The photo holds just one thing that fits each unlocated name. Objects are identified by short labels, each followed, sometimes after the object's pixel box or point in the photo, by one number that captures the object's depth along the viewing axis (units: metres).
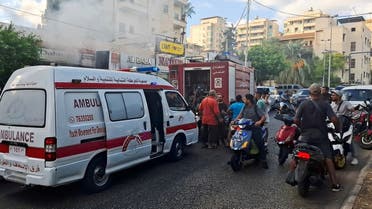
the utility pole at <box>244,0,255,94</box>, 15.17
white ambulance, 4.33
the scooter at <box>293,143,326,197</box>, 4.63
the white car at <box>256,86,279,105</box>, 22.35
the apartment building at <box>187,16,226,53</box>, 123.62
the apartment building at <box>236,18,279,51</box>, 118.94
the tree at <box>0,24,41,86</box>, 9.16
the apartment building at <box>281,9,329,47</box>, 94.12
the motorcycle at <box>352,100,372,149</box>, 8.36
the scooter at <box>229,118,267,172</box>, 6.09
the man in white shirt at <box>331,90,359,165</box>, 6.87
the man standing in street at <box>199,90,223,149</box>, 8.29
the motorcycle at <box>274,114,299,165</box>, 6.18
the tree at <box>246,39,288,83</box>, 42.47
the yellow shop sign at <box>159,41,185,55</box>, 19.92
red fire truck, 11.77
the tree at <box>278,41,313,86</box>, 45.41
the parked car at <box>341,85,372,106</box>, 10.81
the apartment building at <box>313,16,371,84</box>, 64.56
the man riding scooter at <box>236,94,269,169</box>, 6.61
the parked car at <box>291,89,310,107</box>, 22.34
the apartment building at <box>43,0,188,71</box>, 12.61
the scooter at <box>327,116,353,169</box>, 5.93
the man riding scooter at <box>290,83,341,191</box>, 4.73
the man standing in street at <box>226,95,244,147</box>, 8.39
